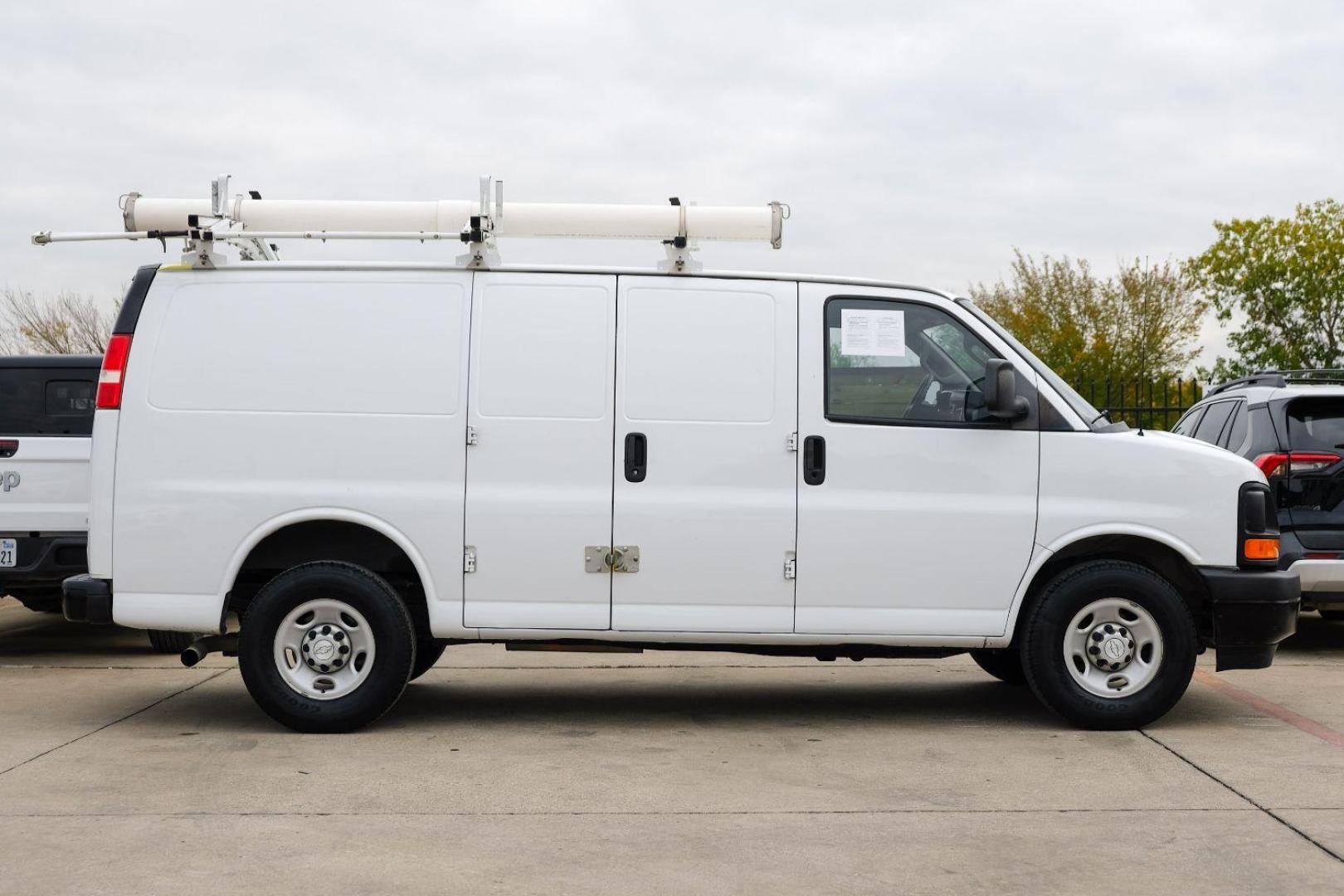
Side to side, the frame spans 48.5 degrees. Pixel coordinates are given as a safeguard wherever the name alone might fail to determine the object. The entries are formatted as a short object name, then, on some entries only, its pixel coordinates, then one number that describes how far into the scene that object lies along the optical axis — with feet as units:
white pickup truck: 29.76
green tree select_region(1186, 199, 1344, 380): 130.00
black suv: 30.07
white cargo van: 23.11
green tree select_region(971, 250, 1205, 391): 141.49
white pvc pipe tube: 23.79
